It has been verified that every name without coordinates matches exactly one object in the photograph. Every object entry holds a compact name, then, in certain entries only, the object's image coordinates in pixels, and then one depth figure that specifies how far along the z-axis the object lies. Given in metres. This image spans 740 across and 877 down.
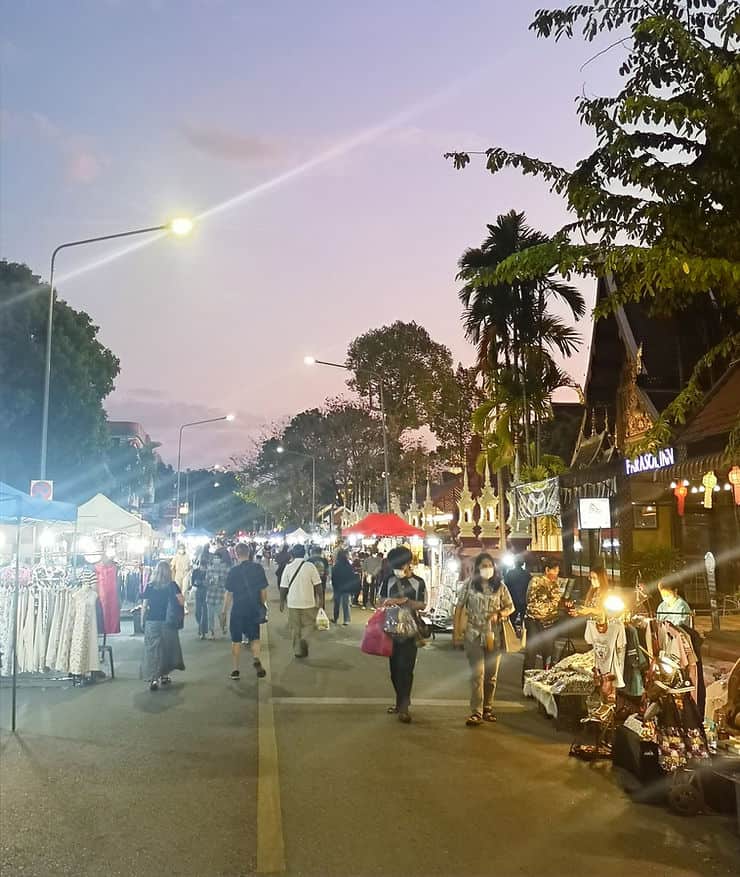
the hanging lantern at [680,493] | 15.52
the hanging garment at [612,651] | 7.12
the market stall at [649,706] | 5.82
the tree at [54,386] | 31.80
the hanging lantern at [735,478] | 11.16
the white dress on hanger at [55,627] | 10.74
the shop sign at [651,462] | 12.34
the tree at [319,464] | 49.50
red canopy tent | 20.97
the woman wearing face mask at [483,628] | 8.59
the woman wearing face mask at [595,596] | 8.50
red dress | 13.86
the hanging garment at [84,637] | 10.49
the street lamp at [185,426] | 42.52
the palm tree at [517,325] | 21.52
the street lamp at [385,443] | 27.15
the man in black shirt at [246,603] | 11.43
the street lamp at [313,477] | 54.08
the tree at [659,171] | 6.93
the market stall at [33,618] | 10.77
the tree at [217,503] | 120.25
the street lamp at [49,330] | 17.78
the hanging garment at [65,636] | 10.65
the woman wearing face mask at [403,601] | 8.77
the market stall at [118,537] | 21.38
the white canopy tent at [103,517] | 21.31
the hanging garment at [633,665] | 6.94
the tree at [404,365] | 40.31
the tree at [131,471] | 64.67
